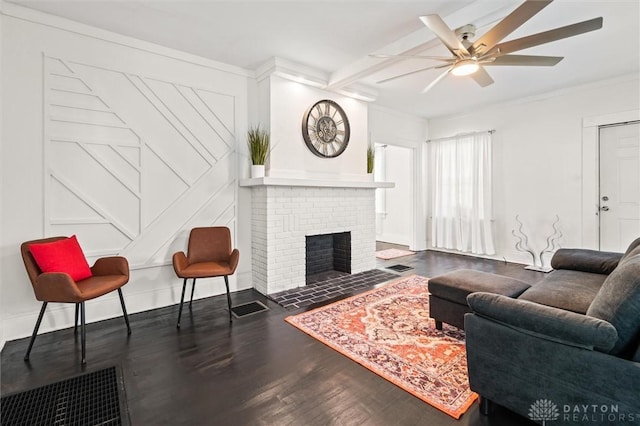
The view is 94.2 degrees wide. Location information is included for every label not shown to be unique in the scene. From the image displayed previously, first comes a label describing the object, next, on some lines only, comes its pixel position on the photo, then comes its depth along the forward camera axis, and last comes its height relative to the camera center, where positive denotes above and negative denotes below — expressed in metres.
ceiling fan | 1.93 +1.28
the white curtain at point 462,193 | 5.58 +0.38
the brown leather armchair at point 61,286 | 2.22 -0.59
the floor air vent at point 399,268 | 4.80 -0.92
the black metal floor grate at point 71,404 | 1.64 -1.14
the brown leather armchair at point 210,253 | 3.08 -0.45
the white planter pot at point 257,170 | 3.68 +0.52
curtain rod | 5.49 +1.53
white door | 4.14 +0.38
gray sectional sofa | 1.27 -0.68
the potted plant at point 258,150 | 3.68 +0.77
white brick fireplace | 3.72 -0.11
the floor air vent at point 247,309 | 3.11 -1.05
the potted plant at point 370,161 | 4.90 +0.84
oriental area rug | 1.88 -1.07
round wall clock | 4.08 +1.19
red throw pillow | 2.35 -0.37
